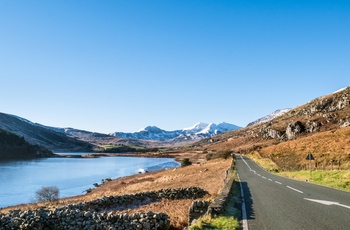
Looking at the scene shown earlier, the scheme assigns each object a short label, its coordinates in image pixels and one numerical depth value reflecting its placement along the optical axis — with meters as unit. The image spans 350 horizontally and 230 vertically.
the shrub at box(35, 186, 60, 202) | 46.81
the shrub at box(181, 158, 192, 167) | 90.94
